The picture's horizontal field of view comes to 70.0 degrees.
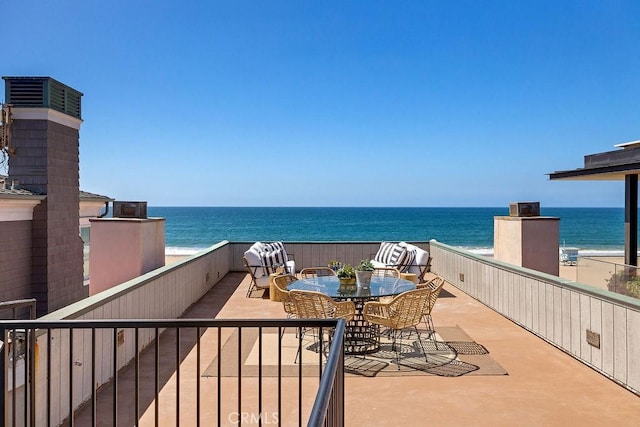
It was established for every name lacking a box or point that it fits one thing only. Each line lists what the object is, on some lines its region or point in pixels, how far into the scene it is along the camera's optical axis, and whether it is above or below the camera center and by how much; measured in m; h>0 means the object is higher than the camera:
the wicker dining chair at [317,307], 4.86 -1.00
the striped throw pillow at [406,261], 8.59 -0.90
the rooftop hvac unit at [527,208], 8.95 +0.11
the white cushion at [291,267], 8.71 -1.03
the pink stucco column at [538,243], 8.54 -0.55
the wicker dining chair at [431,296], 5.14 -0.94
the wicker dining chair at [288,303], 5.27 -1.06
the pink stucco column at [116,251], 7.34 -0.61
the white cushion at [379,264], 9.04 -1.03
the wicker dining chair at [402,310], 4.74 -1.02
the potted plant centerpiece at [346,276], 5.58 -0.77
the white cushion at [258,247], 8.97 -0.68
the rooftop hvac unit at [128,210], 7.75 +0.06
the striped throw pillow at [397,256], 8.63 -0.82
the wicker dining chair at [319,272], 9.29 -1.30
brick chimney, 6.68 +0.63
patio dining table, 5.08 -0.92
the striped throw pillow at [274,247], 9.52 -0.72
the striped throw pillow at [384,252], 9.49 -0.83
